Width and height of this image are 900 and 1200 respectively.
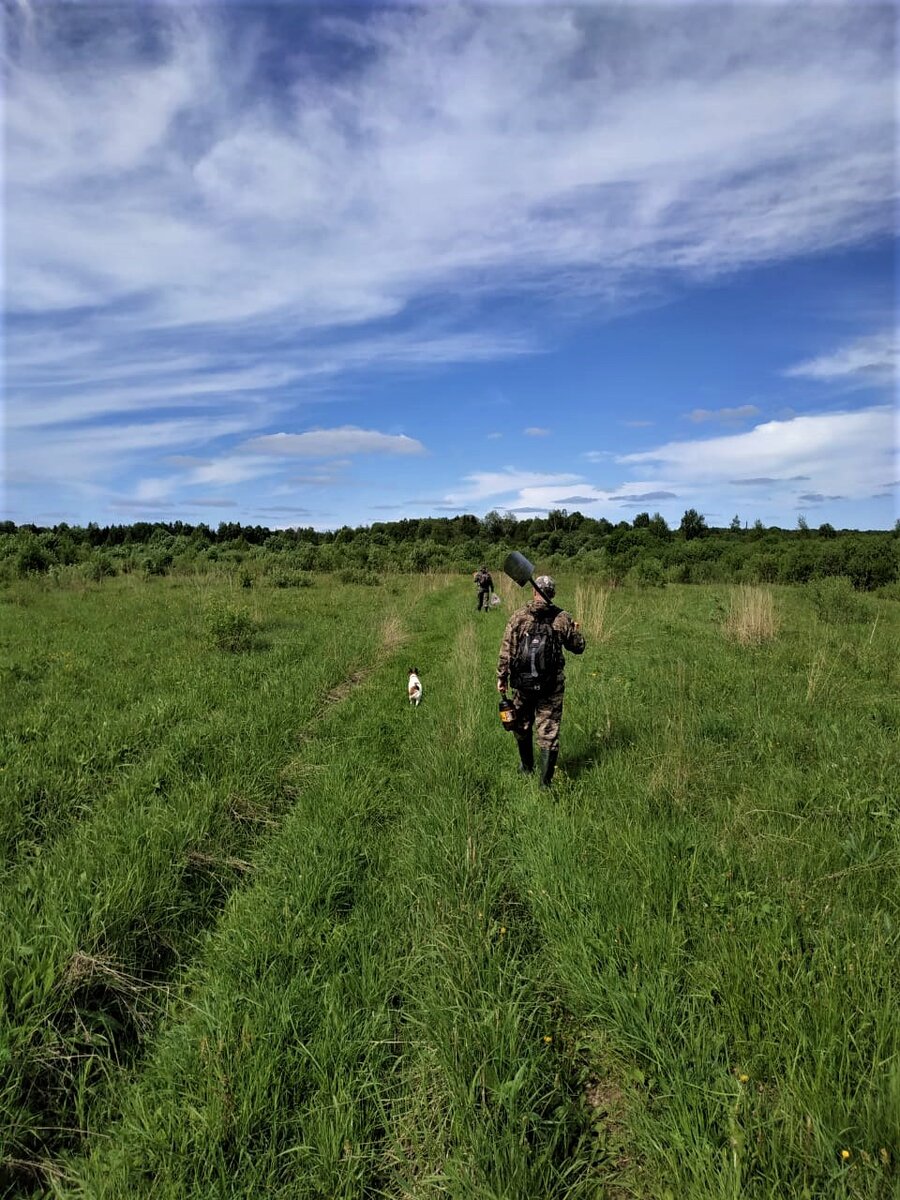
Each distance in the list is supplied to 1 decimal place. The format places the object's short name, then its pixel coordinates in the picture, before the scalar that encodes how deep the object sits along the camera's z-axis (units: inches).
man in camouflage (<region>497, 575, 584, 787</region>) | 225.3
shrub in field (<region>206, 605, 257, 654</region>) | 487.2
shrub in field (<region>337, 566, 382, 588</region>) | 1475.1
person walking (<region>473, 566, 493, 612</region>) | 821.9
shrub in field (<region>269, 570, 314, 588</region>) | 1269.7
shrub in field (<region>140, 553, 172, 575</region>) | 1553.9
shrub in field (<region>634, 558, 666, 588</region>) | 1350.0
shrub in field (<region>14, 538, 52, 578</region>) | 1203.3
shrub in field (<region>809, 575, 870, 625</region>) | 634.2
